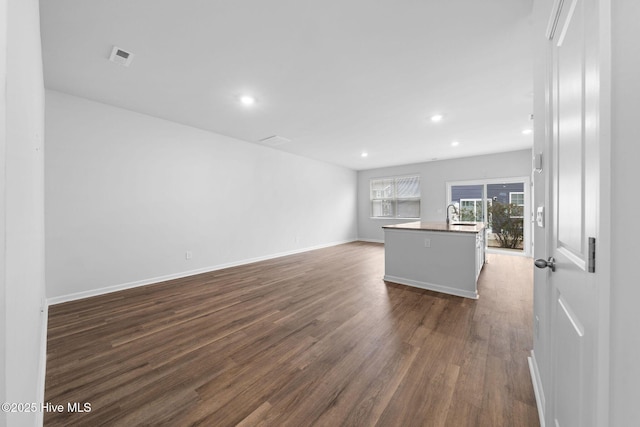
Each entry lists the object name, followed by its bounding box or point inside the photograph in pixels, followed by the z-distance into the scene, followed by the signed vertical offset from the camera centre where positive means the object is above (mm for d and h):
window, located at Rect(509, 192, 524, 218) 5770 +221
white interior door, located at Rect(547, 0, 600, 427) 626 +18
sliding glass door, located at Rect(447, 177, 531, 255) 5750 +53
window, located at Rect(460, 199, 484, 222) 6340 +31
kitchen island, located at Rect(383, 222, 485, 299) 2994 -628
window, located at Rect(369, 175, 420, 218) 7449 +480
